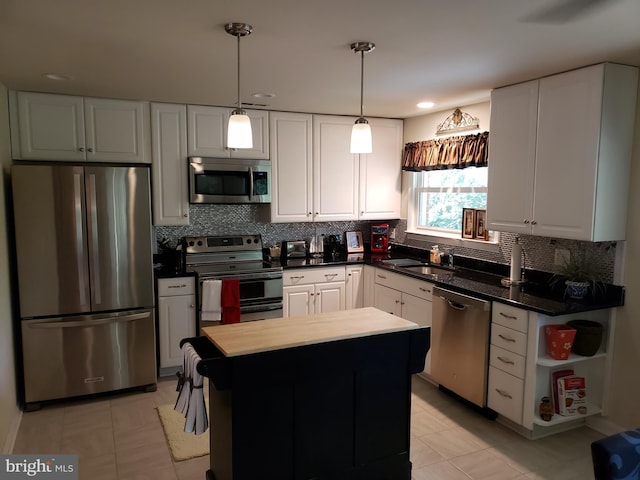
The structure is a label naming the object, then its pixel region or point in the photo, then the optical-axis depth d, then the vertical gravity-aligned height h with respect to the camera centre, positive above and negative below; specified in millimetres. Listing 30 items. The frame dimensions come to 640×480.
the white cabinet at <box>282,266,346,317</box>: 4305 -854
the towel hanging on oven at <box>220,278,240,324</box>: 3906 -845
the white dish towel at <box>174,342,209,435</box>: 2094 -915
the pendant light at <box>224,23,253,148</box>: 2150 +328
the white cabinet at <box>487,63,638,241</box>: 2725 +311
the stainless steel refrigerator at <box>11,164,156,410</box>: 3254 -569
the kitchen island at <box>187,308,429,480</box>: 2100 -942
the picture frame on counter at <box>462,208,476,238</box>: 4031 -187
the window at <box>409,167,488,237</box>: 4062 +33
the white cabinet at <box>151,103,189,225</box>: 3893 +298
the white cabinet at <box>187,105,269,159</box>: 4018 +599
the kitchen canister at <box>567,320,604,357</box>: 2930 -862
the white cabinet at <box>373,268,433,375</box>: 3765 -834
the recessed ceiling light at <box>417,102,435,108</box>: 3922 +820
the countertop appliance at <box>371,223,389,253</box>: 5047 -410
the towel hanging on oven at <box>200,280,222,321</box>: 3875 -824
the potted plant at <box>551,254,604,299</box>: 2986 -495
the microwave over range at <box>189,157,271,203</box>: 4055 +169
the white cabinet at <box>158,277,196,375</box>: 3846 -974
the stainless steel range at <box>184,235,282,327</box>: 4023 -616
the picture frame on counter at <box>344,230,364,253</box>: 5051 -457
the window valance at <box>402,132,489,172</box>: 3744 +422
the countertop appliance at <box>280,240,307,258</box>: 4758 -505
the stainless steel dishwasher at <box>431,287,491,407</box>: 3180 -1033
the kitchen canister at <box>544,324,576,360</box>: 2830 -847
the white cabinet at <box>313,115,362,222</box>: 4543 +299
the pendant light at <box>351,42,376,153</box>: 2377 +341
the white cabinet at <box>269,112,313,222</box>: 4367 +319
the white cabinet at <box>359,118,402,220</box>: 4770 +286
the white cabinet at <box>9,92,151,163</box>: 3469 +542
